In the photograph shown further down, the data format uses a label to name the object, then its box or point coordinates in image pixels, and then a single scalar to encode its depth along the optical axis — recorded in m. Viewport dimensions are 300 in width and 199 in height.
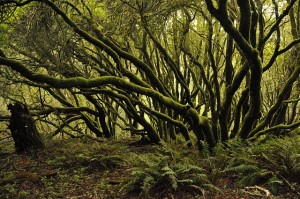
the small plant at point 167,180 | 5.75
